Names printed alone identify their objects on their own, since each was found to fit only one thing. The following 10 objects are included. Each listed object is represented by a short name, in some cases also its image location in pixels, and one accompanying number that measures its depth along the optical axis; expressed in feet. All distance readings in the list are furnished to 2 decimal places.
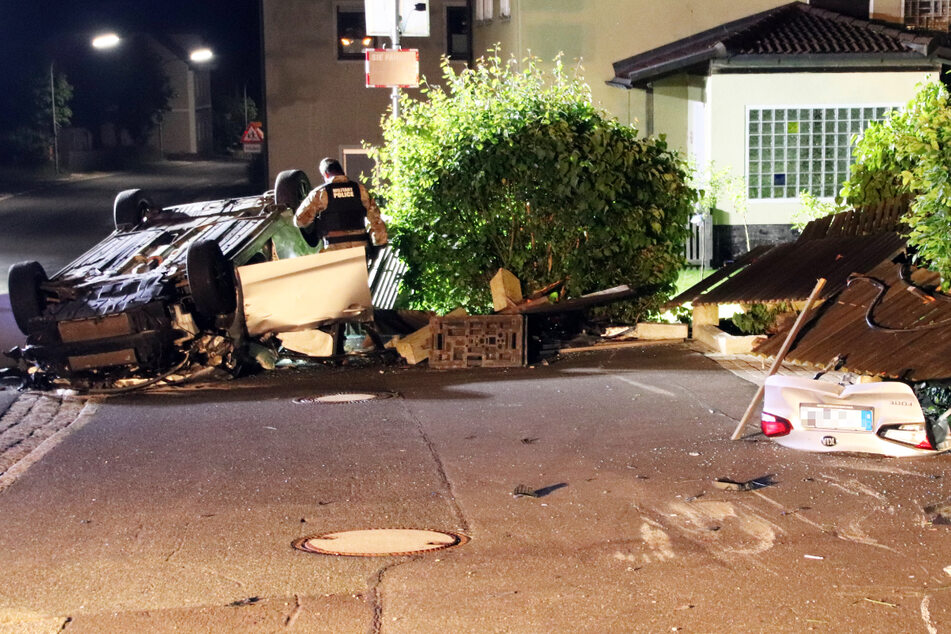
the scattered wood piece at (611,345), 39.39
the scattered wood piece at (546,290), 40.29
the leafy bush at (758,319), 39.04
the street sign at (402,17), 60.23
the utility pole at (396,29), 57.21
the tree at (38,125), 153.17
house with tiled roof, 69.56
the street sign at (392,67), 52.11
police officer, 39.47
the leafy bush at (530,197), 39.58
